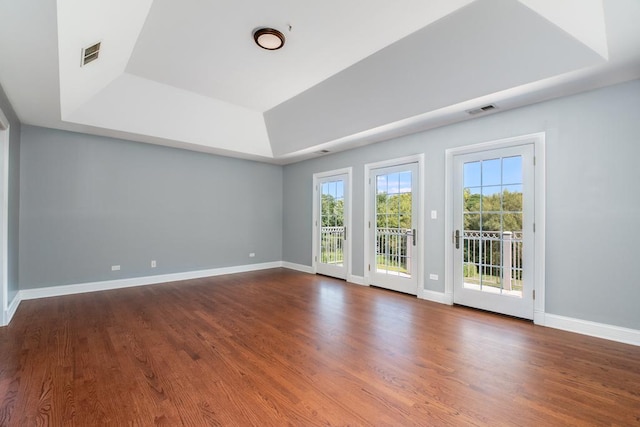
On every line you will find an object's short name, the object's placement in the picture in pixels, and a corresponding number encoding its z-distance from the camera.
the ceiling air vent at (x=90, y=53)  2.66
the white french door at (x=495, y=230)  3.47
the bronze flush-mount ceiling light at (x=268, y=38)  2.83
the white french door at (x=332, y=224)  5.70
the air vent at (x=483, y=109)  3.46
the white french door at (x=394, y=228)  4.60
